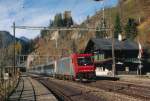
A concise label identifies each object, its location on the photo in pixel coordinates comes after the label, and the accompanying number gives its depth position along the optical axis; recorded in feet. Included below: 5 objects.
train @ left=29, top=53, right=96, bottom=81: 92.19
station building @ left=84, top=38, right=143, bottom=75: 159.72
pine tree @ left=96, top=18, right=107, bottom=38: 278.49
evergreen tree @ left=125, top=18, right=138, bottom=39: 226.63
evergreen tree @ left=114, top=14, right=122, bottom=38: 240.85
